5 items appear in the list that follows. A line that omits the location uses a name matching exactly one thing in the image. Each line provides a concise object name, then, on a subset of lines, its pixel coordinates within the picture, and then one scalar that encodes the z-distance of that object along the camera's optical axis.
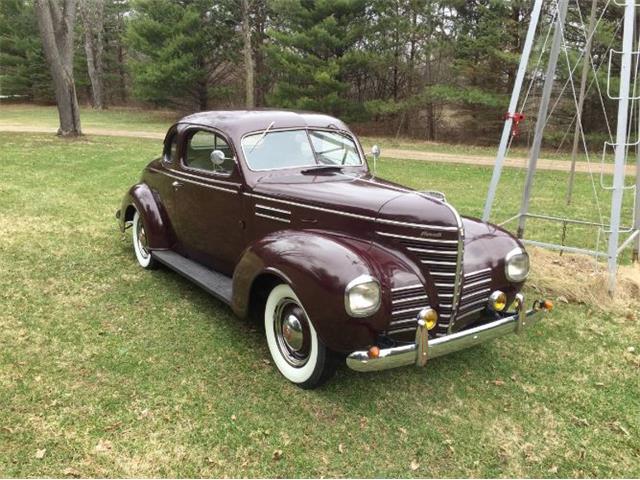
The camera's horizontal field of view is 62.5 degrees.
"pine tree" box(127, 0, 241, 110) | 28.16
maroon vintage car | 3.20
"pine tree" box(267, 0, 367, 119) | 23.14
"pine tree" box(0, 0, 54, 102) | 38.03
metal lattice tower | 4.84
